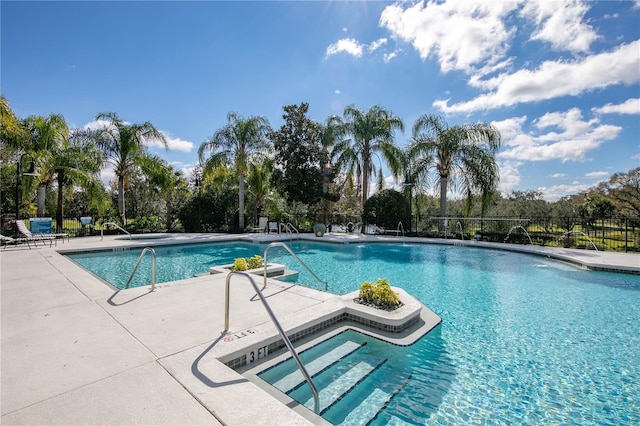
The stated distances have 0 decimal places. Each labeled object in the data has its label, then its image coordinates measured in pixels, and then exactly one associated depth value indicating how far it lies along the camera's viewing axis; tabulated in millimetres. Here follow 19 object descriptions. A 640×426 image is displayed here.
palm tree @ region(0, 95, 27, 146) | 12875
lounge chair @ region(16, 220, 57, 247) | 10916
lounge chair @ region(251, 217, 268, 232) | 17522
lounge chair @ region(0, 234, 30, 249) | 10634
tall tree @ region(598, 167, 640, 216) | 20188
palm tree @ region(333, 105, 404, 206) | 17453
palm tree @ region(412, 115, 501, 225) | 15875
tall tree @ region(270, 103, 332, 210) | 17859
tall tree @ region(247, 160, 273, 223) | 18109
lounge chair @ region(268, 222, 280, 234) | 17473
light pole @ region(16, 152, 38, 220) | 12052
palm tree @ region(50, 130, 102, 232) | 14422
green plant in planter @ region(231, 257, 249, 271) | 6522
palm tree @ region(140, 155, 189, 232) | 17578
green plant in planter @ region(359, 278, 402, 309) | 4594
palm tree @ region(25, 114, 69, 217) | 14219
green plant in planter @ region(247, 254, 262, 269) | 7134
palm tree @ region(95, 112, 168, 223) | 16375
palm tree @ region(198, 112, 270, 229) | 17219
